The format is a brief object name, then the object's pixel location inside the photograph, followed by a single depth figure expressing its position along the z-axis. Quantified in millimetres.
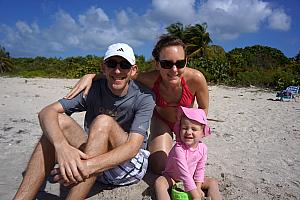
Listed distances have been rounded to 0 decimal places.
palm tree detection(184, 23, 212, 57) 30234
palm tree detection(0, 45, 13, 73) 36469
